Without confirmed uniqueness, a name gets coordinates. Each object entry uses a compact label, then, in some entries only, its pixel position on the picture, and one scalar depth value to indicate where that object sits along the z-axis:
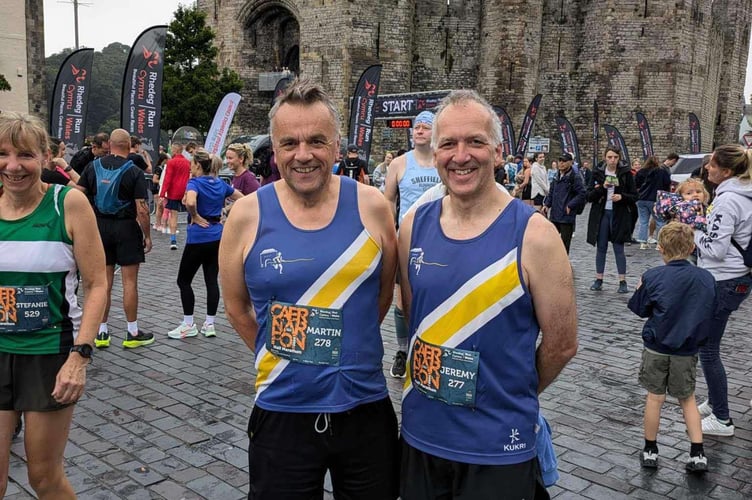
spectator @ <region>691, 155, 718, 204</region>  6.46
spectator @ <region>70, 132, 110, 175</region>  7.63
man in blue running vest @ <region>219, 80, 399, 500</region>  2.10
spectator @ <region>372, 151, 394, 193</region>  13.58
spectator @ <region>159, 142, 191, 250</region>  11.37
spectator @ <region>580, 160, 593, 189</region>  21.21
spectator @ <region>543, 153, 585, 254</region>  9.16
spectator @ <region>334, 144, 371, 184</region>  13.23
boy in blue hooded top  3.76
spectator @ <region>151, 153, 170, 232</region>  14.31
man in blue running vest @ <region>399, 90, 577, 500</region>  1.95
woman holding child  4.18
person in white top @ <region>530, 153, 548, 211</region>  13.66
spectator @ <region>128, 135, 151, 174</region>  8.81
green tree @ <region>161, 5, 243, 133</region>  28.73
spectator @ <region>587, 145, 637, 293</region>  8.82
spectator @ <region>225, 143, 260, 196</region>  7.34
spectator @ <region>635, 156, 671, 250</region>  12.99
